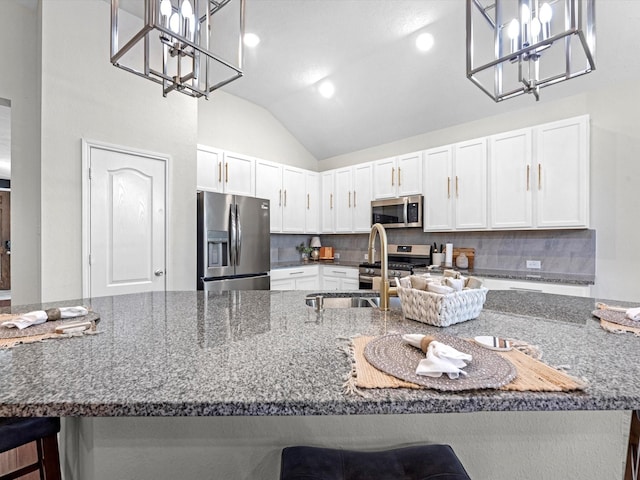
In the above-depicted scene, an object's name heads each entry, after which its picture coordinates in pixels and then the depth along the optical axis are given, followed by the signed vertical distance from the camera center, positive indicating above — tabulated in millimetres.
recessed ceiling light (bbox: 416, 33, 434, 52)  3162 +1970
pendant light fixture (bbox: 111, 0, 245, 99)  1112 +810
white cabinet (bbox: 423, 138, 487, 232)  3475 +599
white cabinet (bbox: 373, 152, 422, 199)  4016 +825
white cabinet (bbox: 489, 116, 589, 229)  2883 +608
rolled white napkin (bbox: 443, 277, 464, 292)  1244 -170
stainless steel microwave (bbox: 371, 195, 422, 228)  3975 +362
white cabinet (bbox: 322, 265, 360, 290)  4430 -534
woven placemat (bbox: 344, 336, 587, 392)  690 -313
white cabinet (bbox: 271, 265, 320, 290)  4258 -530
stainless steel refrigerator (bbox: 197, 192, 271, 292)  3381 -32
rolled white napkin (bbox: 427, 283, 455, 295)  1197 -183
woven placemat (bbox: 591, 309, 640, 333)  1106 -289
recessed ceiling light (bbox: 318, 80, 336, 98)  4091 +1943
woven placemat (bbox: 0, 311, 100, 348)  974 -301
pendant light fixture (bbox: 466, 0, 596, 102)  1164 +841
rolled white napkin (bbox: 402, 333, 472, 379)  735 -286
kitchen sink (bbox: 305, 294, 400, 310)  1811 -348
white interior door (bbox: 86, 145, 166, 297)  2695 +156
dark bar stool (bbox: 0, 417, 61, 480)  976 -623
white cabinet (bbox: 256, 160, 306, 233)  4414 +666
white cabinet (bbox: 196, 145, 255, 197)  3752 +830
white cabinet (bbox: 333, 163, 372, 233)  4551 +597
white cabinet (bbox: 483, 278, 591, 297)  2751 -424
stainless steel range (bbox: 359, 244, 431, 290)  3916 -300
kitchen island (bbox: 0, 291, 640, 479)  656 -321
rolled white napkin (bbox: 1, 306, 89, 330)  1072 -278
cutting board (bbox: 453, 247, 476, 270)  3846 -158
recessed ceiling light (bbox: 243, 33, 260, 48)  3270 +2057
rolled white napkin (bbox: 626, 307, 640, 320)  1154 -266
